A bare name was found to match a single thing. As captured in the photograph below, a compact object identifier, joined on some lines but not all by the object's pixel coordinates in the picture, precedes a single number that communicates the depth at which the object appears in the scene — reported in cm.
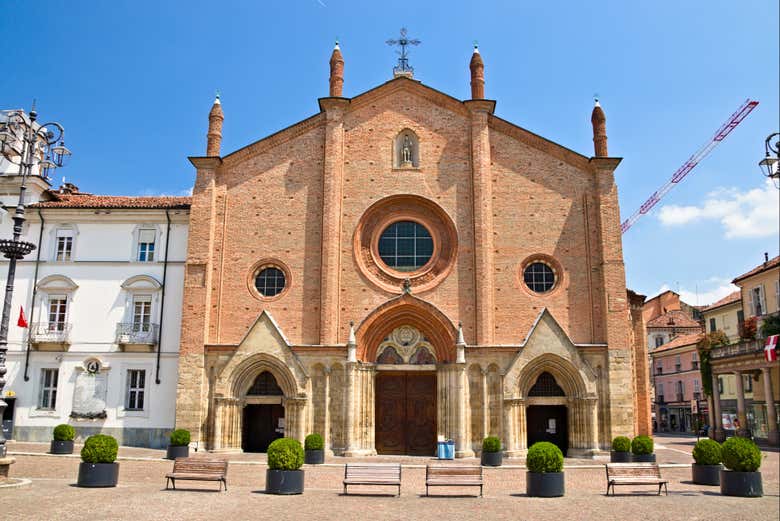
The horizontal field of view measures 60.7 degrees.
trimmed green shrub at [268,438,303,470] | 1684
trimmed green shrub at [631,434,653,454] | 2359
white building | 2938
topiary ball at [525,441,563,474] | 1652
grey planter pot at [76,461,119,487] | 1698
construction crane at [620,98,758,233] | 6303
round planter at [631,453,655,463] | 2369
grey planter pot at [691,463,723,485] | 1853
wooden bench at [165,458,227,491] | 1708
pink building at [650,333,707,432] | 6278
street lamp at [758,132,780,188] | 1505
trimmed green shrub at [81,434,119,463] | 1691
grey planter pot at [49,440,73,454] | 2588
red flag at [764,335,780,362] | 3803
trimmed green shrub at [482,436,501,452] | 2417
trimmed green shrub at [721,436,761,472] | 1620
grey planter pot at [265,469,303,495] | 1680
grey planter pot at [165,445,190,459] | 2534
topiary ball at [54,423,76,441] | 2588
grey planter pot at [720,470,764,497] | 1617
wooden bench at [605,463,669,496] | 1702
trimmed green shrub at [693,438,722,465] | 1852
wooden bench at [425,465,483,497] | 1670
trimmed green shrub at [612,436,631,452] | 2423
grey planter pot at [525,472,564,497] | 1658
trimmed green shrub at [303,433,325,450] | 2411
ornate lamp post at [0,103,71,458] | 1745
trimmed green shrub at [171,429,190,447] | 2541
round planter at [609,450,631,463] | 2421
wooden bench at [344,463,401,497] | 1702
